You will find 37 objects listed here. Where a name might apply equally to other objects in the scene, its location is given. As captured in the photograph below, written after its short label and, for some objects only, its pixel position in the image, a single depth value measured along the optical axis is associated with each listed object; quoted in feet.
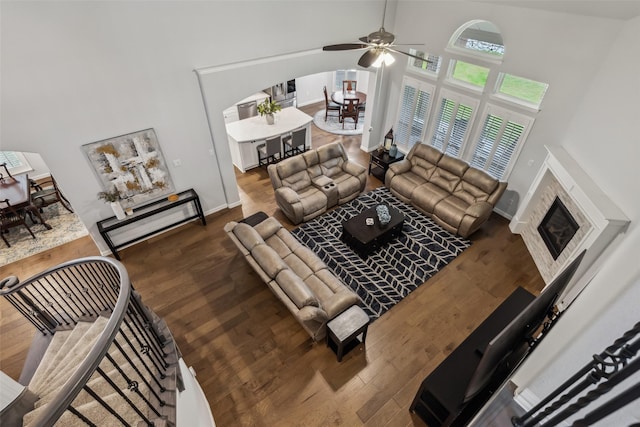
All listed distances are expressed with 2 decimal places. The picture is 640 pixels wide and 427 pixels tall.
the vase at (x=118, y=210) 17.75
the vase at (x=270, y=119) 27.48
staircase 6.04
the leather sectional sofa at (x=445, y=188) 20.31
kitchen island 26.07
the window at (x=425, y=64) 23.30
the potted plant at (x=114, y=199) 17.47
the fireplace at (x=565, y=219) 13.60
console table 18.31
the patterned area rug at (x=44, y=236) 20.01
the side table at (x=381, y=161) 25.22
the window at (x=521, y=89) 18.76
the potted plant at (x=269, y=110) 27.53
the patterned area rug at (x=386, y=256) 17.56
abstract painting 16.70
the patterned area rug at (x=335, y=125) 33.50
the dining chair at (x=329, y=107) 34.50
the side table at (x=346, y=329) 13.53
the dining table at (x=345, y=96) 34.45
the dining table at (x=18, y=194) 20.24
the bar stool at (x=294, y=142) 27.17
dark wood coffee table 18.91
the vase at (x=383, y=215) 19.19
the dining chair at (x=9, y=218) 19.86
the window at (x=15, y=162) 25.32
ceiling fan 12.31
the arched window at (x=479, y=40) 20.16
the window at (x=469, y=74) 21.18
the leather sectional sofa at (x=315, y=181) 21.40
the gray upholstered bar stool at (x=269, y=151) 26.13
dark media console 10.78
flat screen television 7.88
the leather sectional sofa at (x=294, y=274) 13.94
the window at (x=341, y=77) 40.29
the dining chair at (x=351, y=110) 32.96
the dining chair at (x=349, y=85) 36.94
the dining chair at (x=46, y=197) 21.77
